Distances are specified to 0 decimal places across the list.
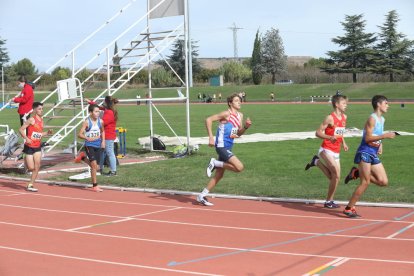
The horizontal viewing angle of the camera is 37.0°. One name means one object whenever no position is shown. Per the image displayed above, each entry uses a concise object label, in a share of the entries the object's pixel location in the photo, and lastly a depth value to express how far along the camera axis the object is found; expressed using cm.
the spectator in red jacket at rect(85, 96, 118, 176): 1462
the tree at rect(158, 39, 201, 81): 9576
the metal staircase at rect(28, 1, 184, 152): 1691
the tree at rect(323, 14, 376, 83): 8825
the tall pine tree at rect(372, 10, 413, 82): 8619
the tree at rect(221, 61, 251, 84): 10200
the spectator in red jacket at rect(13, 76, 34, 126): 1631
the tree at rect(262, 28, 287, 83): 10356
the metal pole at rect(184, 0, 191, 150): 1794
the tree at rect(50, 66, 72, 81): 8496
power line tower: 12494
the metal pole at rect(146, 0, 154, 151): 1856
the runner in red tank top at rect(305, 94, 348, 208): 991
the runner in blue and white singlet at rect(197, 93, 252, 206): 1064
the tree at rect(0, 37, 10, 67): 9934
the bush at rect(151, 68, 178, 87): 8356
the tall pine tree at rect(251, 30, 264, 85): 10245
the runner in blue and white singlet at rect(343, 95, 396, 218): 925
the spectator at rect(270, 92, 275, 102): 7588
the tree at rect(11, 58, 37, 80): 11319
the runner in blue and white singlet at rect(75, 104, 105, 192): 1305
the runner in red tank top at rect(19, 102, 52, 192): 1293
